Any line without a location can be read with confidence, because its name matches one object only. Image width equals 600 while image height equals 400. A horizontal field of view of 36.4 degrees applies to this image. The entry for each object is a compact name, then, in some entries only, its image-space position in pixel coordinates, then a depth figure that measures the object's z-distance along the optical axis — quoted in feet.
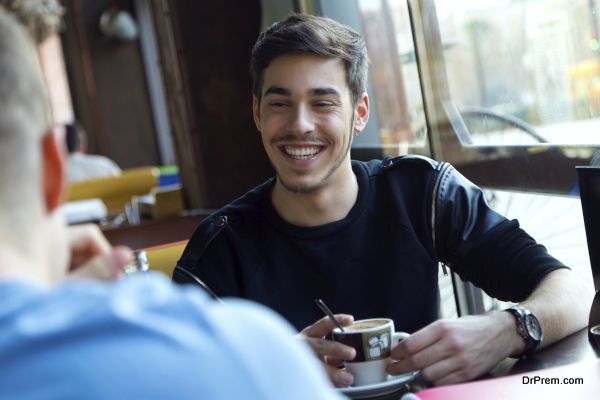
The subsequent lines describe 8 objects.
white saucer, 4.77
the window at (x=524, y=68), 7.83
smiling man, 6.44
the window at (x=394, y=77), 10.65
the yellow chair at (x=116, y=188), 22.34
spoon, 4.98
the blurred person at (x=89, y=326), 2.06
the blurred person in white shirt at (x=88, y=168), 24.12
